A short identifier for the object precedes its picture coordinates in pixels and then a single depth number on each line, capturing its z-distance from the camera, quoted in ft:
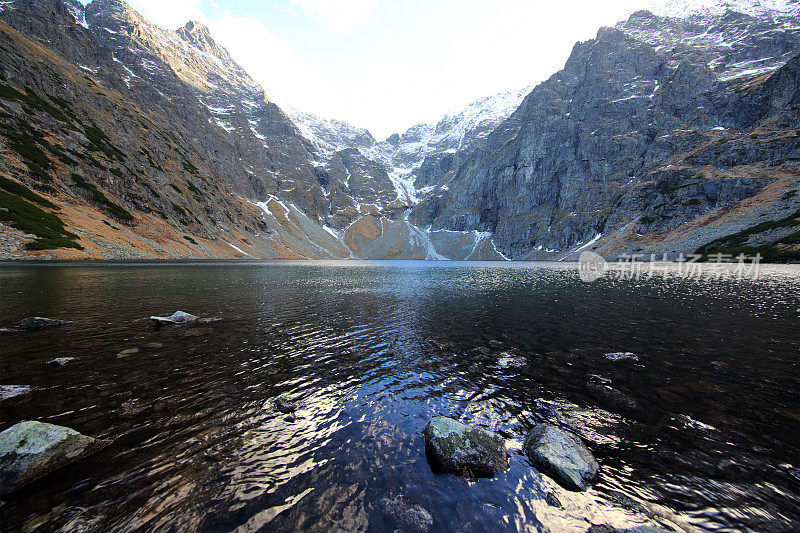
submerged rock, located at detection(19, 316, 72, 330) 73.36
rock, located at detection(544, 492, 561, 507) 26.78
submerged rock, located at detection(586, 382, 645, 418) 41.24
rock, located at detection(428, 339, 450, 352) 70.78
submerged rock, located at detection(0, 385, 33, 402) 40.74
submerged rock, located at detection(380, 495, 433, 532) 24.02
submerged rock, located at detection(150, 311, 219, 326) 81.16
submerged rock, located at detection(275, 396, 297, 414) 41.57
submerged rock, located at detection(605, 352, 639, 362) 60.64
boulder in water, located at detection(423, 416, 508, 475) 30.96
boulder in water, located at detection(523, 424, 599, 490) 29.17
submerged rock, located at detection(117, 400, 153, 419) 38.06
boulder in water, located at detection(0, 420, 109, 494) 25.52
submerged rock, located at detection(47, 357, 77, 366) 52.13
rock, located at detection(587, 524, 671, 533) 23.43
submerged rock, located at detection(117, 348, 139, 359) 57.72
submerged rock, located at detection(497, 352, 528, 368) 58.98
